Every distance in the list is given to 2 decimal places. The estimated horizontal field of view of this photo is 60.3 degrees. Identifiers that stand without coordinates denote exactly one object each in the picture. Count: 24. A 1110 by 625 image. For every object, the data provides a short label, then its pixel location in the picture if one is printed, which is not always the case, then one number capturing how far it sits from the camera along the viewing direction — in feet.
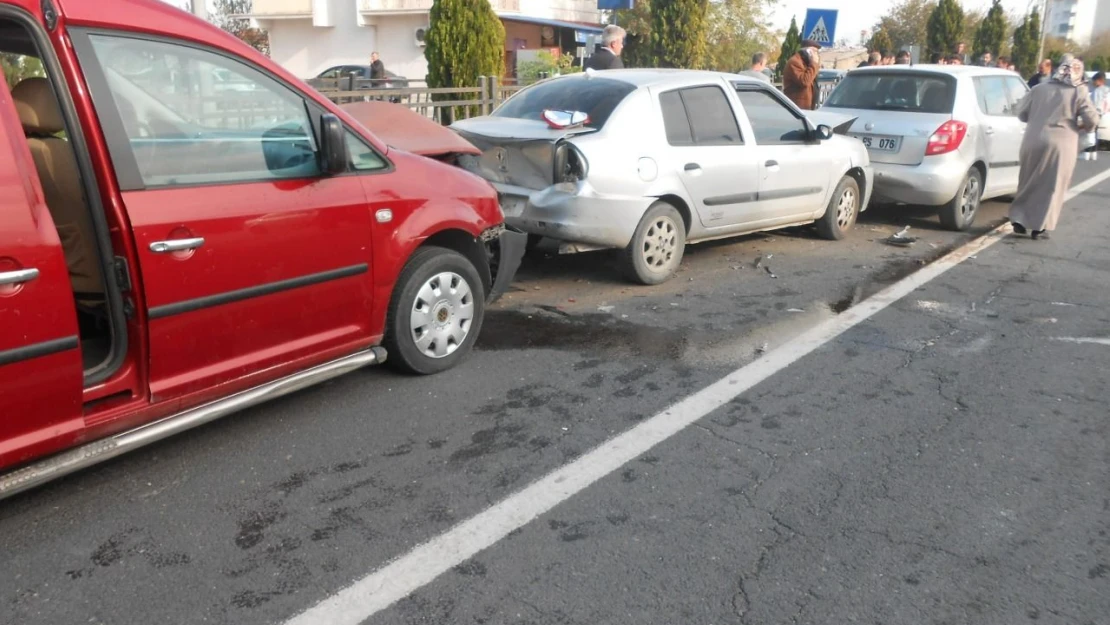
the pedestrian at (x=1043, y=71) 62.59
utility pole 134.95
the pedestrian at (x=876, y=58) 53.46
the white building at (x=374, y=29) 108.88
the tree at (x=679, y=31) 76.69
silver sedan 22.13
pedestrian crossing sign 52.49
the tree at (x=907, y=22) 159.02
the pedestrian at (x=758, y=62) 45.29
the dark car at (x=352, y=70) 54.44
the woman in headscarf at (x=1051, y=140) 29.76
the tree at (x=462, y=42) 51.21
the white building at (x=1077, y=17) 388.57
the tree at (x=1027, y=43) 139.44
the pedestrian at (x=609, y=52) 36.96
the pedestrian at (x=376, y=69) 74.59
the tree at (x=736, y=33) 117.80
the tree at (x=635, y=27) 106.52
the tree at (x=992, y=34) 120.78
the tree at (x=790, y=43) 97.45
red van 10.85
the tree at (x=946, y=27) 108.17
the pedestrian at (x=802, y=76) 40.60
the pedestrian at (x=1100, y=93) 63.77
